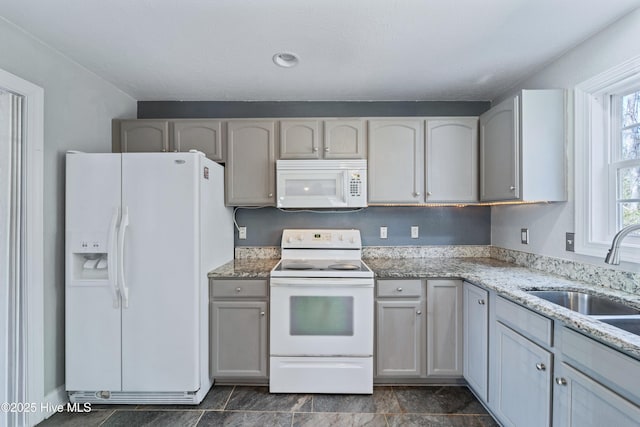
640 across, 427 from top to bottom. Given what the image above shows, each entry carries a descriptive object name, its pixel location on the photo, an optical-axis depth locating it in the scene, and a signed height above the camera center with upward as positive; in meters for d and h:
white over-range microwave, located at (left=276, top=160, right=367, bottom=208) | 2.41 +0.25
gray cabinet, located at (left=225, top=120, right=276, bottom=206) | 2.51 +0.48
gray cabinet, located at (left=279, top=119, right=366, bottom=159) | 2.48 +0.63
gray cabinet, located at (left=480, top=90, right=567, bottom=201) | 1.94 +0.45
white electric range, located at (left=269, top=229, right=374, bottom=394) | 2.06 -0.84
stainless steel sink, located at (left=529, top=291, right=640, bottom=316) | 1.48 -0.48
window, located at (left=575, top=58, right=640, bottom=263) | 1.66 +0.32
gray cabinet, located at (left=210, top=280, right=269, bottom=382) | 2.13 -0.86
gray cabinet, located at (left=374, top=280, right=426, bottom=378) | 2.14 -0.84
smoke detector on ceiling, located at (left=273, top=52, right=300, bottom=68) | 1.97 +1.07
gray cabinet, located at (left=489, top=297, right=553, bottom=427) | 1.36 -0.80
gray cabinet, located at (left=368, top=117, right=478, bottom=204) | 2.48 +0.44
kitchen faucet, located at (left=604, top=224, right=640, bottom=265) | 1.31 -0.15
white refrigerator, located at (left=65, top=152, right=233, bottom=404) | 1.90 -0.41
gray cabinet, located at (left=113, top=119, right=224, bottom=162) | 2.50 +0.67
